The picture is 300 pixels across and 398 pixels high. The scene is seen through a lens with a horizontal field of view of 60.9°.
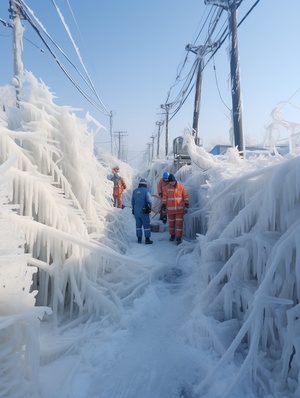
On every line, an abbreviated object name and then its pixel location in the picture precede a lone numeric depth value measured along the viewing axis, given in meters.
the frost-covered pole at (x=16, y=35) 7.96
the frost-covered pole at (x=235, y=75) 7.50
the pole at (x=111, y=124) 32.17
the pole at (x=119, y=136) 61.28
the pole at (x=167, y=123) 31.40
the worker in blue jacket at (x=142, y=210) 7.04
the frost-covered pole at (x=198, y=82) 12.90
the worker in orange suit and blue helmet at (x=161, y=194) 8.69
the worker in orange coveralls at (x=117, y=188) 12.21
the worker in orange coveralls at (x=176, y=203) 6.90
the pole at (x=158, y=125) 43.10
